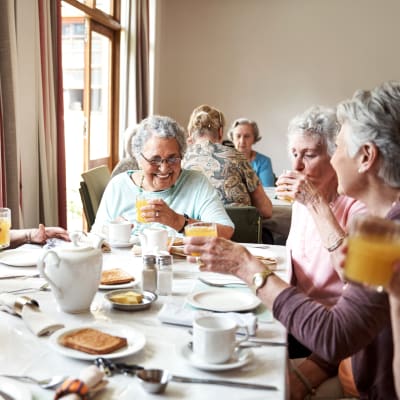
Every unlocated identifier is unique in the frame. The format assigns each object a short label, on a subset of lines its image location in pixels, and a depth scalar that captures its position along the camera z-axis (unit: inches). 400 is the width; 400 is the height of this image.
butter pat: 55.6
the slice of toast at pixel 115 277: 61.9
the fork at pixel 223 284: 63.5
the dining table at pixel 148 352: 39.0
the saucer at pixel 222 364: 41.5
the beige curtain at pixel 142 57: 215.8
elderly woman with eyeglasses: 94.6
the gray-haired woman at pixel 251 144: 193.0
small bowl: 54.5
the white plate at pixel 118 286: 60.9
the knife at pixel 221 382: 39.7
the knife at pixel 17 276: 65.5
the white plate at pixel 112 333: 42.4
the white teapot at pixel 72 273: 51.5
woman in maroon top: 45.3
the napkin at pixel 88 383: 35.8
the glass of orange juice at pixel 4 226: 72.3
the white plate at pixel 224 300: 54.6
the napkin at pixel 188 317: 48.9
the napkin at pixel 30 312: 48.0
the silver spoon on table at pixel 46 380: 38.6
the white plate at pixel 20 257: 70.2
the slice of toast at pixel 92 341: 43.0
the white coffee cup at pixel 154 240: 75.1
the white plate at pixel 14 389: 36.6
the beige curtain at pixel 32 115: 110.4
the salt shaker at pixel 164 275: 59.9
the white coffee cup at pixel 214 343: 42.1
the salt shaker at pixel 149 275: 60.0
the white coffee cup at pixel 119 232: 83.0
